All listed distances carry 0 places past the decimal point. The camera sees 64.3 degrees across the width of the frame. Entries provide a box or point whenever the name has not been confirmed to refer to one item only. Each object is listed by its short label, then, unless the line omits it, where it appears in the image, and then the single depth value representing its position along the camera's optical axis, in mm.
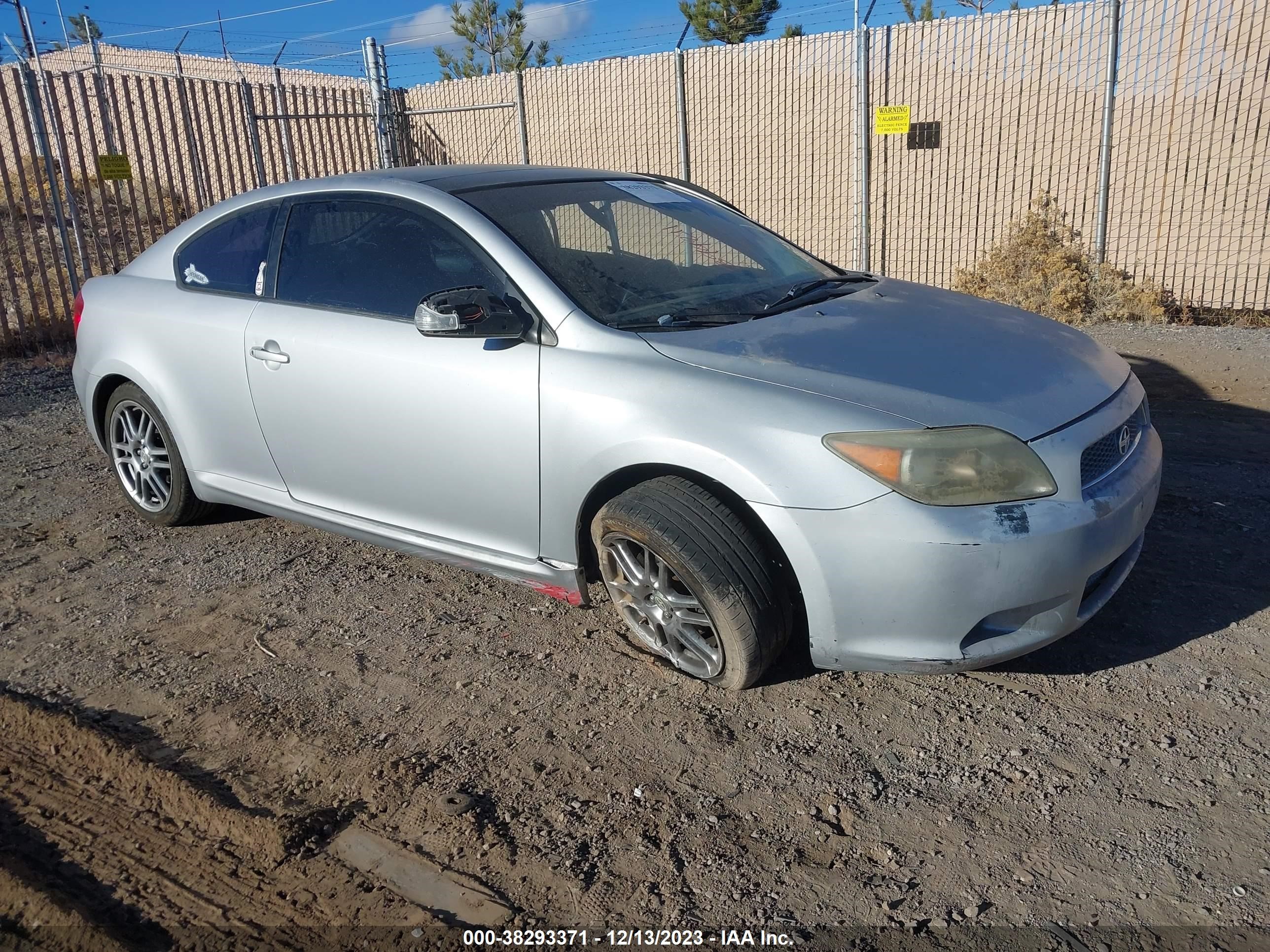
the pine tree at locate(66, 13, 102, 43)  31588
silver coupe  2934
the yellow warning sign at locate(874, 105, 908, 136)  11125
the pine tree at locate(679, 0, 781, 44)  19750
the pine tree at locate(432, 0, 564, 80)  25197
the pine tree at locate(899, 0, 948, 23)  17578
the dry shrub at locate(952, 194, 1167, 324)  9992
